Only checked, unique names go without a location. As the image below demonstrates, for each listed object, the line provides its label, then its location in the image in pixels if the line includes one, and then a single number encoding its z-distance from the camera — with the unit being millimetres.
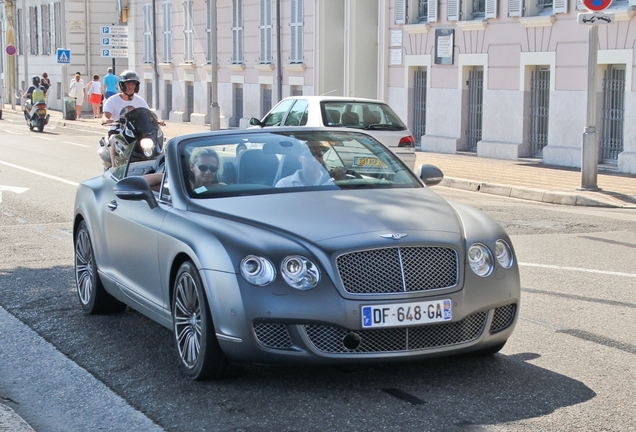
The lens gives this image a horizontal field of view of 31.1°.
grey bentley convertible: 5820
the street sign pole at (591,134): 16969
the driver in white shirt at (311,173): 6975
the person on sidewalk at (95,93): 45406
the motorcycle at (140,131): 13555
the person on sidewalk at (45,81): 49750
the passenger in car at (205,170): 6992
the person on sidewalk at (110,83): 40031
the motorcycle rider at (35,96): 38875
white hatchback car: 17656
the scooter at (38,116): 38156
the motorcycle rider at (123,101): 15180
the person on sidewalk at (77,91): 46688
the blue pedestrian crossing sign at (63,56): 47359
